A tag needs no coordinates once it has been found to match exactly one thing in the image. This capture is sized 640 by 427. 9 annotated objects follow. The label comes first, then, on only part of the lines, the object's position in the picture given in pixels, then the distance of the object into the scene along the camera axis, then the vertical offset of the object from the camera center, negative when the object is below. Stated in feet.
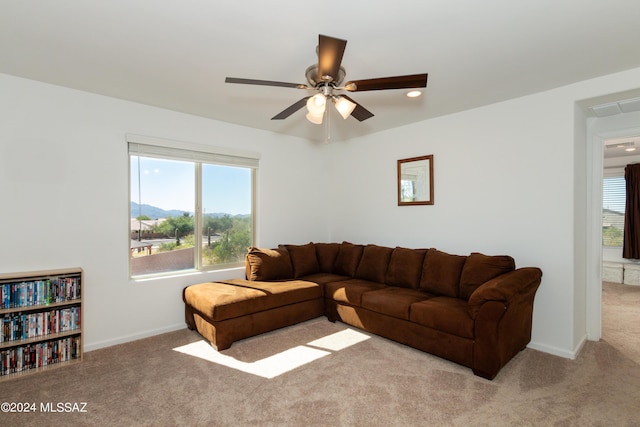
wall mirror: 12.80 +1.31
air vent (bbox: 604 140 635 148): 15.60 +3.45
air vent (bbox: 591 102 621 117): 9.51 +3.19
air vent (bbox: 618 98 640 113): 9.07 +3.18
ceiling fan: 5.88 +2.81
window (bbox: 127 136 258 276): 11.25 +0.23
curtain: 19.24 -0.19
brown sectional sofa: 8.29 -2.90
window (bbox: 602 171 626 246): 20.35 +0.19
